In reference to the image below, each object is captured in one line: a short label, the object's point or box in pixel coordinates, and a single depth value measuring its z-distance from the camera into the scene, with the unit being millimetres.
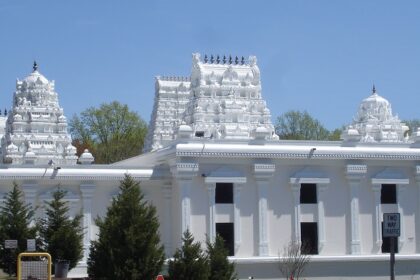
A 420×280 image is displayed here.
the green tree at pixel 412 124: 112825
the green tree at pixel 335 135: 102912
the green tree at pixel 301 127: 101500
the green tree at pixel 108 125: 101938
